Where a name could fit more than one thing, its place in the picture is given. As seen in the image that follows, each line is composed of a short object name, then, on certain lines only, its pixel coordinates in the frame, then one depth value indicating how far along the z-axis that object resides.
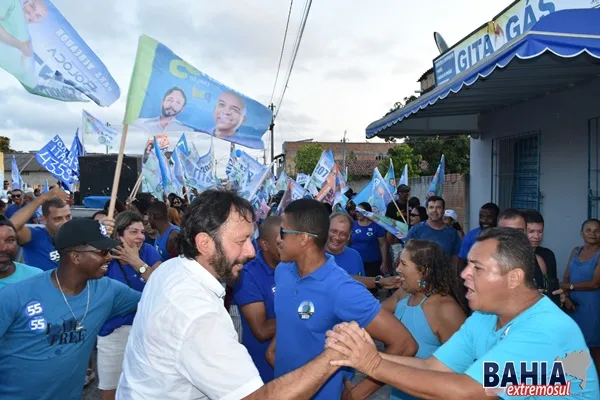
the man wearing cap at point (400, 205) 10.13
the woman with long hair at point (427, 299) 2.98
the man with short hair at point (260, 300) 3.51
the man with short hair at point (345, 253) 4.86
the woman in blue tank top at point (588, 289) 4.95
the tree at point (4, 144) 54.62
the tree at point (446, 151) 31.16
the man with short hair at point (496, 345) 2.01
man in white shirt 1.82
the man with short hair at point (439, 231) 6.84
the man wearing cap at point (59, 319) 2.81
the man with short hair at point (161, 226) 6.00
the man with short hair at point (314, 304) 2.59
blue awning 3.69
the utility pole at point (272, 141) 35.34
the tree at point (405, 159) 33.34
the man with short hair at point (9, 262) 3.57
